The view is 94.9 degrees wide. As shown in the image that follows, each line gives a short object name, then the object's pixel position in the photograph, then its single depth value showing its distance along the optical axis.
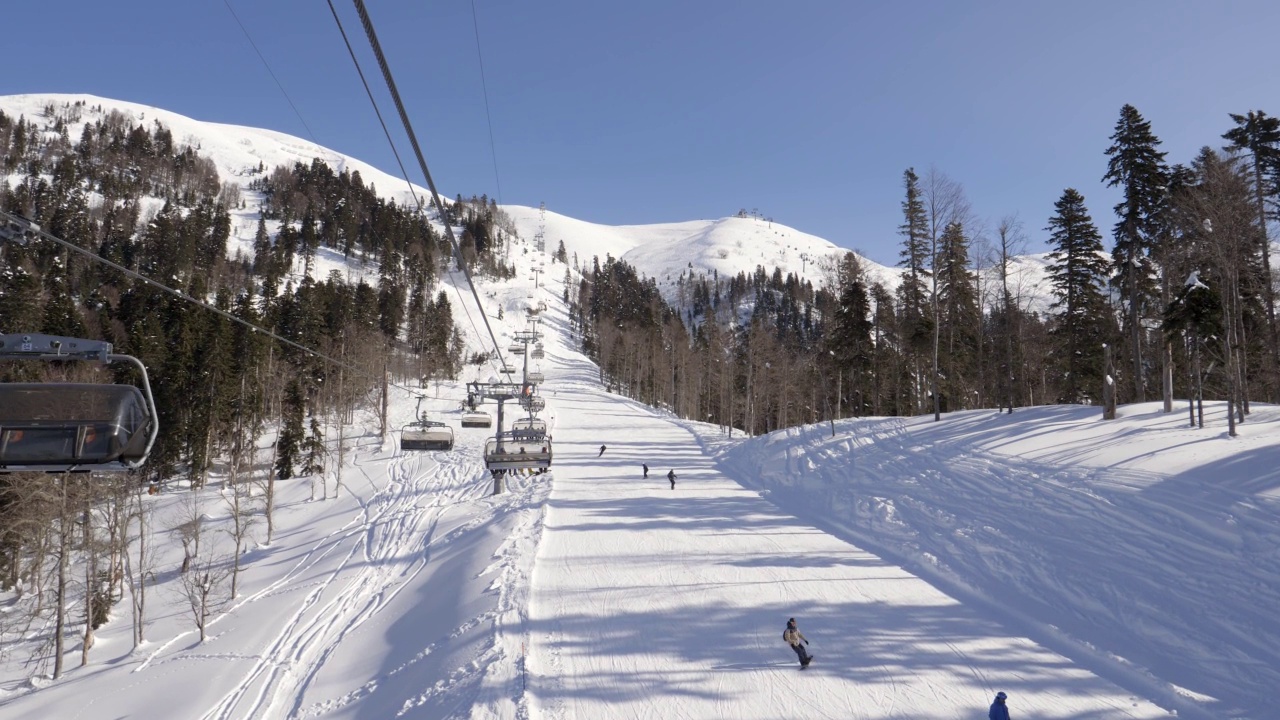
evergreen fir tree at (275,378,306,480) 41.16
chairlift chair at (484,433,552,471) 24.69
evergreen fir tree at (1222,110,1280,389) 26.23
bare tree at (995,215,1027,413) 31.30
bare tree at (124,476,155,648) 23.23
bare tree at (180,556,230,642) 22.70
